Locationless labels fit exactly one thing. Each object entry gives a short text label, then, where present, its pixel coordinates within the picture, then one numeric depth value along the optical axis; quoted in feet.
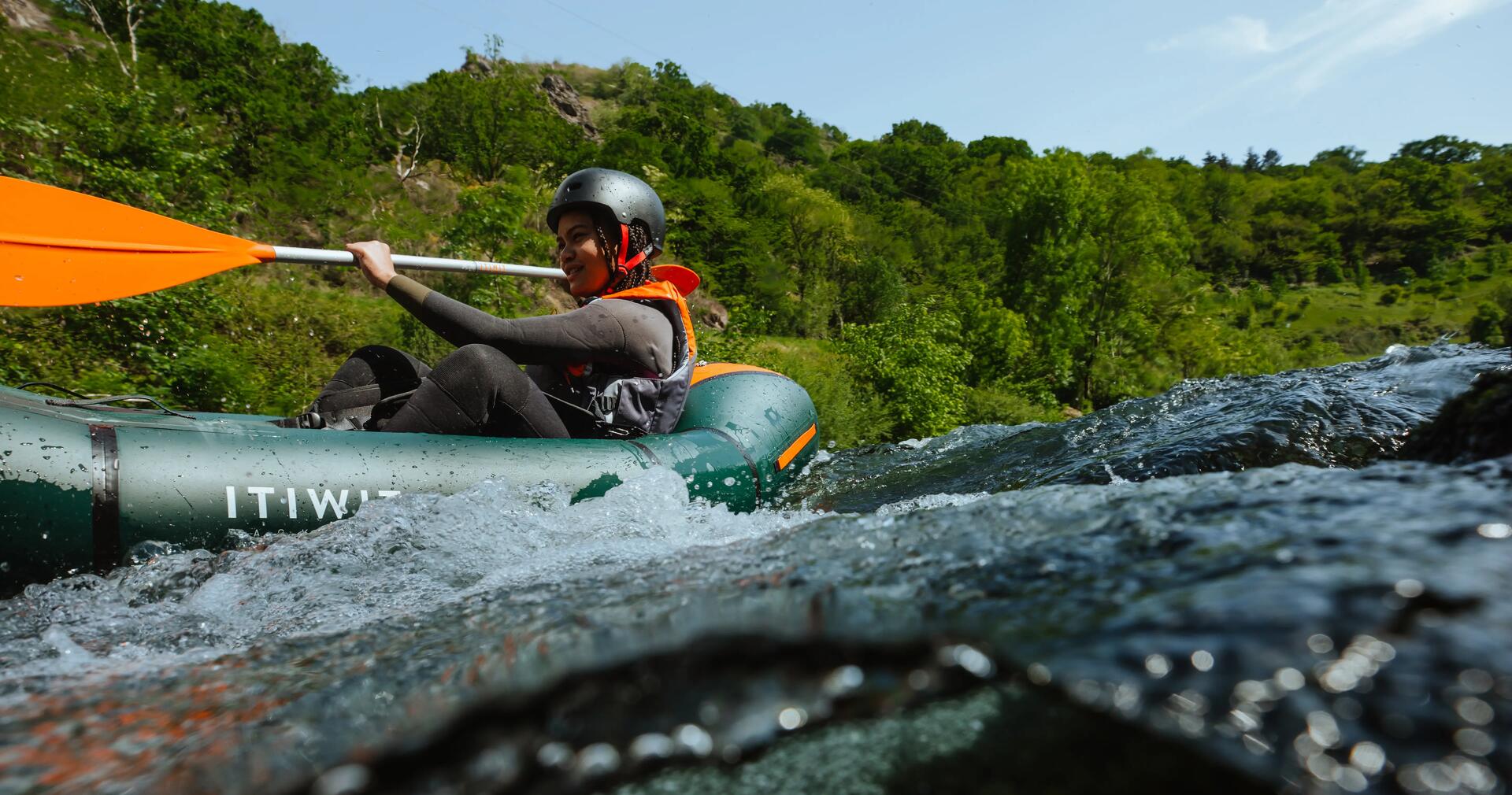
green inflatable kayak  7.11
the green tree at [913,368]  42.29
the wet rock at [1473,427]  4.43
